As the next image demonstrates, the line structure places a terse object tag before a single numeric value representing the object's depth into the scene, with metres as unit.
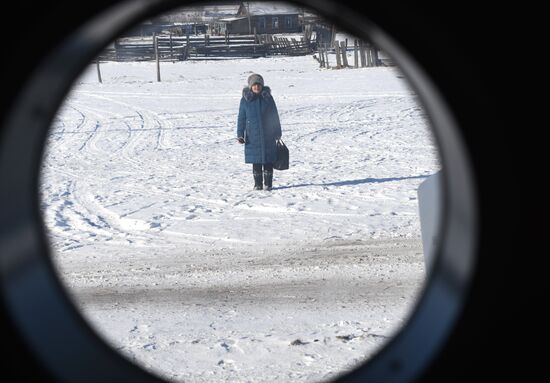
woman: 10.98
